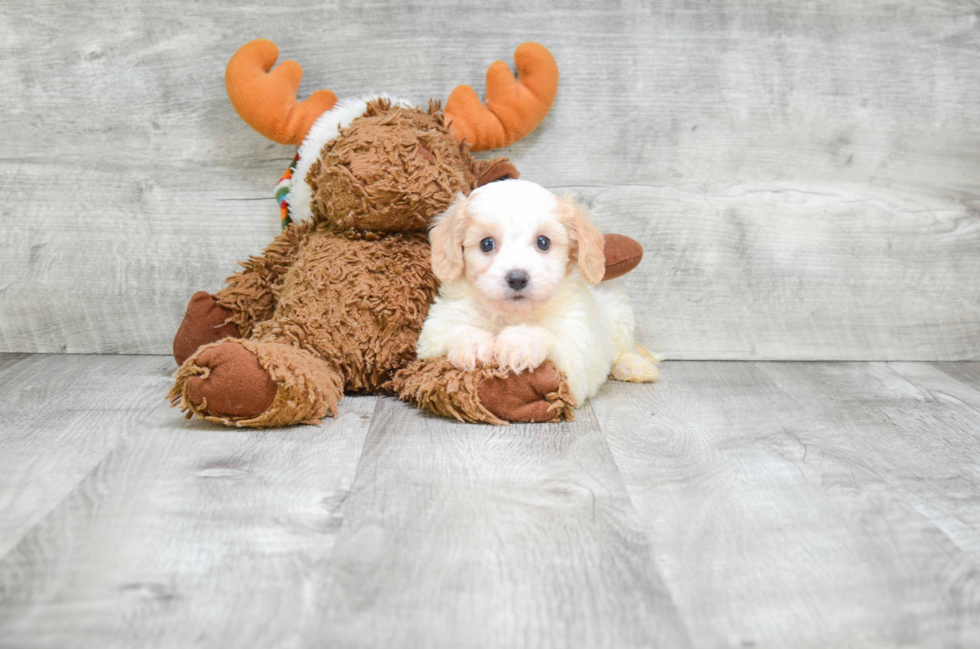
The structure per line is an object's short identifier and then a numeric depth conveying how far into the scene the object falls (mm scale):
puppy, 1361
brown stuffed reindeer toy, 1297
